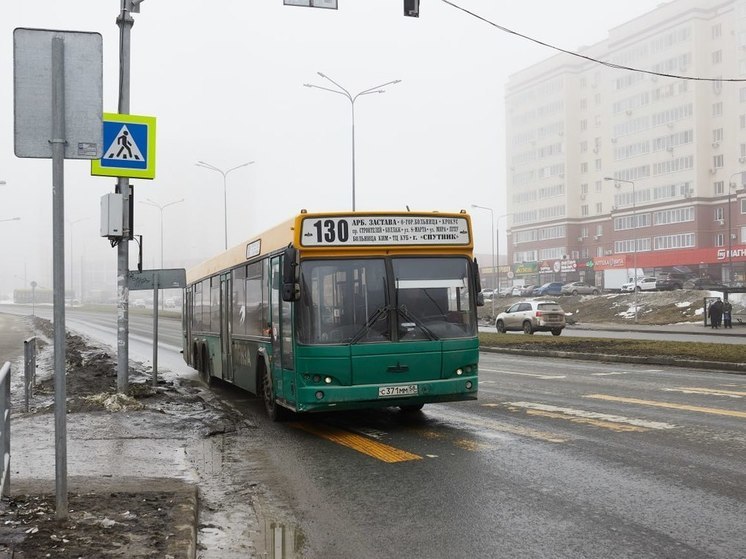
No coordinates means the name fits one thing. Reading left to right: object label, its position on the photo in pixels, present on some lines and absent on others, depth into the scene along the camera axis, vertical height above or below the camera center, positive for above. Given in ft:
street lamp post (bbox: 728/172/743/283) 283.18 +39.84
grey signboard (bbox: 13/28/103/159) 16.56 +4.38
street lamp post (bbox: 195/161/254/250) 178.60 +29.78
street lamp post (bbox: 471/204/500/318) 264.50 +30.27
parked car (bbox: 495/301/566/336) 119.14 -2.34
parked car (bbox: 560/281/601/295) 236.90 +3.20
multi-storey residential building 288.30 +60.83
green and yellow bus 31.17 -0.31
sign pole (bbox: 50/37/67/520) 16.34 +1.48
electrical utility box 40.24 +4.46
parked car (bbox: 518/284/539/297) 260.01 +3.42
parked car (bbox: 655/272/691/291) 210.79 +4.39
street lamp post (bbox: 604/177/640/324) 292.71 +27.65
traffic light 41.93 +15.10
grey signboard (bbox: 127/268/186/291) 48.55 +1.65
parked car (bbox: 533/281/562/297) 248.93 +3.51
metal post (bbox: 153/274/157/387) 49.03 -0.97
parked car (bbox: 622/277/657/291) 212.43 +4.25
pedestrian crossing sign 38.73 +7.55
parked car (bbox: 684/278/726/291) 207.41 +4.36
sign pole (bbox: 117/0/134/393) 41.27 +3.77
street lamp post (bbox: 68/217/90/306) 375.37 +22.23
